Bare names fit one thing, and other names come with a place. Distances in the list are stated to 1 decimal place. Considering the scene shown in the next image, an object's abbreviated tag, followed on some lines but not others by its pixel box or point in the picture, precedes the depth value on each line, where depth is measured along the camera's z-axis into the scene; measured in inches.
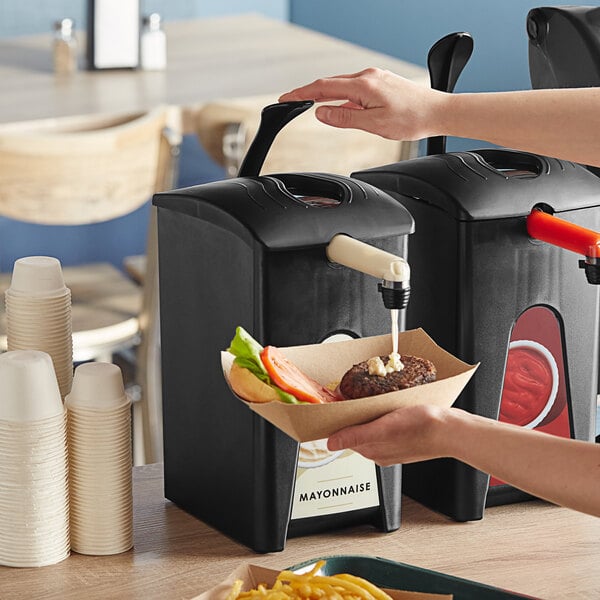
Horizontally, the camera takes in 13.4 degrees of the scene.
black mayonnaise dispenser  97.8
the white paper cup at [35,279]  100.5
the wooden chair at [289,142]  167.1
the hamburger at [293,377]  93.4
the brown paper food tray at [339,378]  92.7
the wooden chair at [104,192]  151.2
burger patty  93.9
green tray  95.0
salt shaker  198.6
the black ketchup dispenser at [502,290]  101.9
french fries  92.7
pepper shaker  198.3
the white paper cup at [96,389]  98.5
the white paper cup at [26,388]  96.7
